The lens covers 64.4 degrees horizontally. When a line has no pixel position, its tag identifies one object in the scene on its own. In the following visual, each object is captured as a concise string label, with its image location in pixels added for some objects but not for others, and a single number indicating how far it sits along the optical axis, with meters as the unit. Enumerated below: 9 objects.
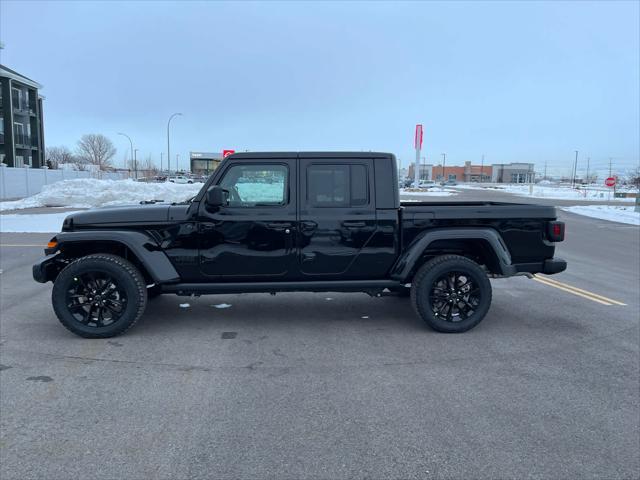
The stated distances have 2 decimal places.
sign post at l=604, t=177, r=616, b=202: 35.95
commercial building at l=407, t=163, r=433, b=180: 157.81
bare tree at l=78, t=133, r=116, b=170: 102.38
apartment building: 49.81
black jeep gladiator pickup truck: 5.54
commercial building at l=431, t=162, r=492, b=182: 169.25
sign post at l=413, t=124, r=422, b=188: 44.14
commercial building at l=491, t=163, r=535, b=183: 149.62
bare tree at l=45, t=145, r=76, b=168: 98.22
